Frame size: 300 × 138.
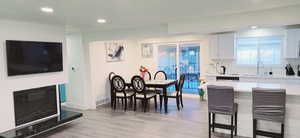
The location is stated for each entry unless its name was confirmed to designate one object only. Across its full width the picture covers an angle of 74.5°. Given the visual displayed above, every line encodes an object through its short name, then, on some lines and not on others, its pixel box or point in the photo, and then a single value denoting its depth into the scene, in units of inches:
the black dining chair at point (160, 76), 267.0
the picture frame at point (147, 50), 299.1
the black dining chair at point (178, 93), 209.5
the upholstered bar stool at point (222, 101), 125.0
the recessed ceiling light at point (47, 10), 111.2
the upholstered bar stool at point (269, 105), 113.0
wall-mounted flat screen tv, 138.1
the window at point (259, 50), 223.9
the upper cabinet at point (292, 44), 200.5
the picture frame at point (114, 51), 253.1
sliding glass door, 273.8
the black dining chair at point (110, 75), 249.7
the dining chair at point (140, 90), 204.3
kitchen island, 122.3
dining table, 203.6
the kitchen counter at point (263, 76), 198.4
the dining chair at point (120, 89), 214.9
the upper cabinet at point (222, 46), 231.6
